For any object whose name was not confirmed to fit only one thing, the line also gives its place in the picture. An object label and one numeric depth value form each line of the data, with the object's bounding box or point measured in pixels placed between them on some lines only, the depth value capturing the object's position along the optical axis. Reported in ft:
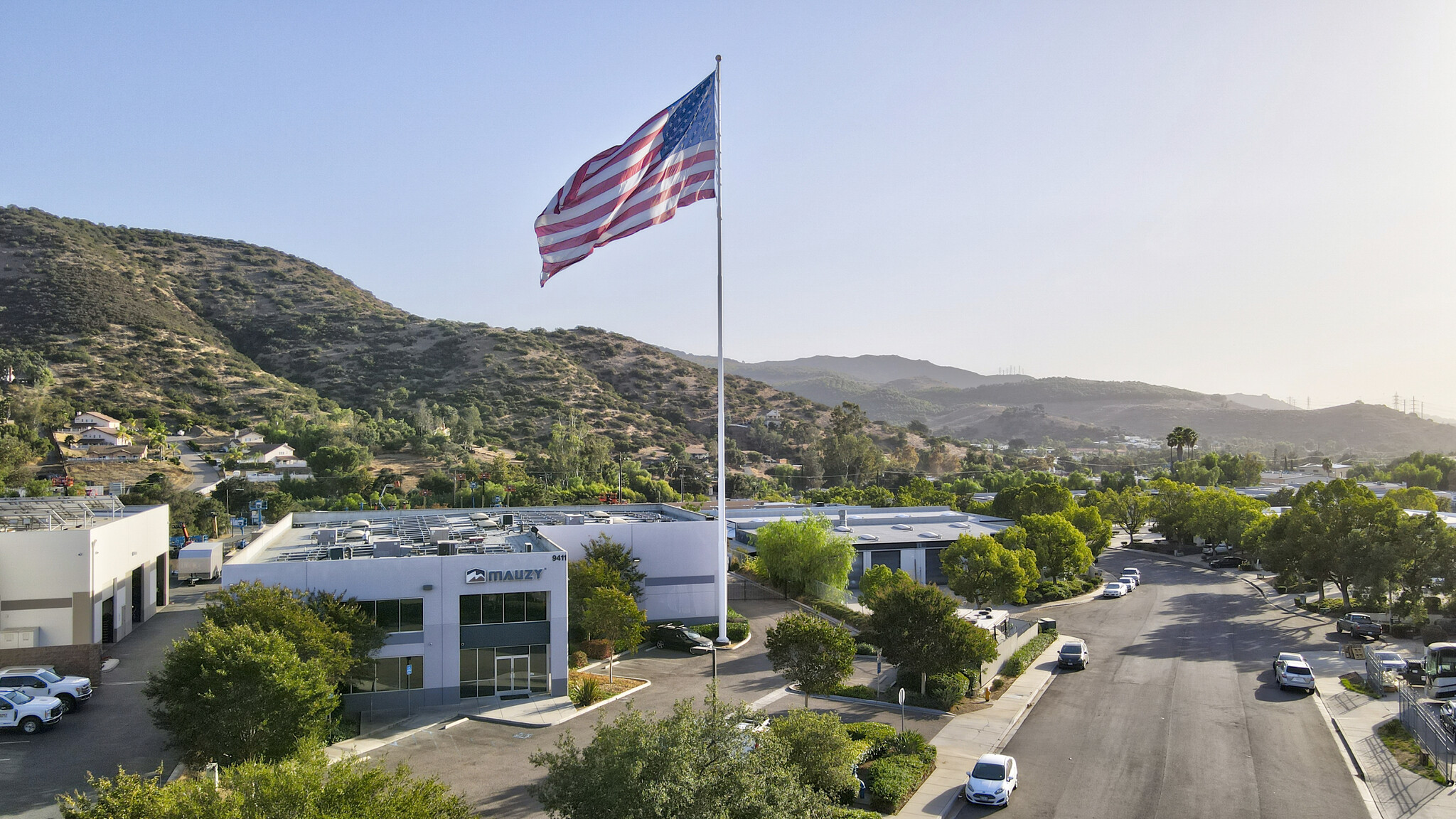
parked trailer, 178.40
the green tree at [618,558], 135.13
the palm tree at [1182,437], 389.19
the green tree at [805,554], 165.68
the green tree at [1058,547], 194.90
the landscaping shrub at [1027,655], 120.95
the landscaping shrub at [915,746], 83.71
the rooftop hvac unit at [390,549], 110.73
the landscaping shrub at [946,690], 103.81
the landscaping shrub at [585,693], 101.86
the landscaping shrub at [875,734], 85.92
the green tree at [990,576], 165.37
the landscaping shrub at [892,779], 73.26
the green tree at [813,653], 93.91
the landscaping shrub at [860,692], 107.04
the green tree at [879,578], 144.60
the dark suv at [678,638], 128.77
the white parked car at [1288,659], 115.65
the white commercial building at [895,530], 199.62
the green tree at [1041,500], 239.09
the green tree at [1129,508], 297.74
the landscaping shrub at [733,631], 135.74
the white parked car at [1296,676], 112.06
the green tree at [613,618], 113.29
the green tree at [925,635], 102.22
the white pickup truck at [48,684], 95.35
